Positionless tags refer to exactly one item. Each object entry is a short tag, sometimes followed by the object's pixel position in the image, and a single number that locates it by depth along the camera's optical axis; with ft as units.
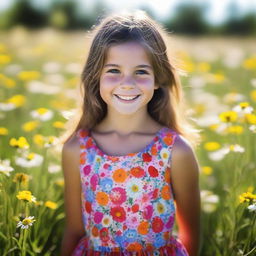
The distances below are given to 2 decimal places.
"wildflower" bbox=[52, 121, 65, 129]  7.91
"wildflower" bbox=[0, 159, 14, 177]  5.56
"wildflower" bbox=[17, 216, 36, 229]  5.13
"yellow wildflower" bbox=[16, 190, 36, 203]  5.26
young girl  5.82
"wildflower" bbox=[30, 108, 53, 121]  7.80
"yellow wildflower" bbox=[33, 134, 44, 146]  7.13
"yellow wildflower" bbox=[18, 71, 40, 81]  11.91
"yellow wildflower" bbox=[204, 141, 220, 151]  8.75
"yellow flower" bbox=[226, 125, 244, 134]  7.00
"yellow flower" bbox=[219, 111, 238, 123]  6.83
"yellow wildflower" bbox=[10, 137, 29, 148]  6.21
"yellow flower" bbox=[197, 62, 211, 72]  13.01
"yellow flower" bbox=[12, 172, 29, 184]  5.74
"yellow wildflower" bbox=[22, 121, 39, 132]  8.38
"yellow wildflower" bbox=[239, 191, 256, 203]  5.39
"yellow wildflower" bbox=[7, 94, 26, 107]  9.41
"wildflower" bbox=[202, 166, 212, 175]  8.18
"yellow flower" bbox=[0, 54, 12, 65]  12.75
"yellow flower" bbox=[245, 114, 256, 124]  6.38
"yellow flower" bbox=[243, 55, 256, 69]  12.75
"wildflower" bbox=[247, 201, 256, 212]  5.16
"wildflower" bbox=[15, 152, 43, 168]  6.40
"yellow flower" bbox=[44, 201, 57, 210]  6.31
